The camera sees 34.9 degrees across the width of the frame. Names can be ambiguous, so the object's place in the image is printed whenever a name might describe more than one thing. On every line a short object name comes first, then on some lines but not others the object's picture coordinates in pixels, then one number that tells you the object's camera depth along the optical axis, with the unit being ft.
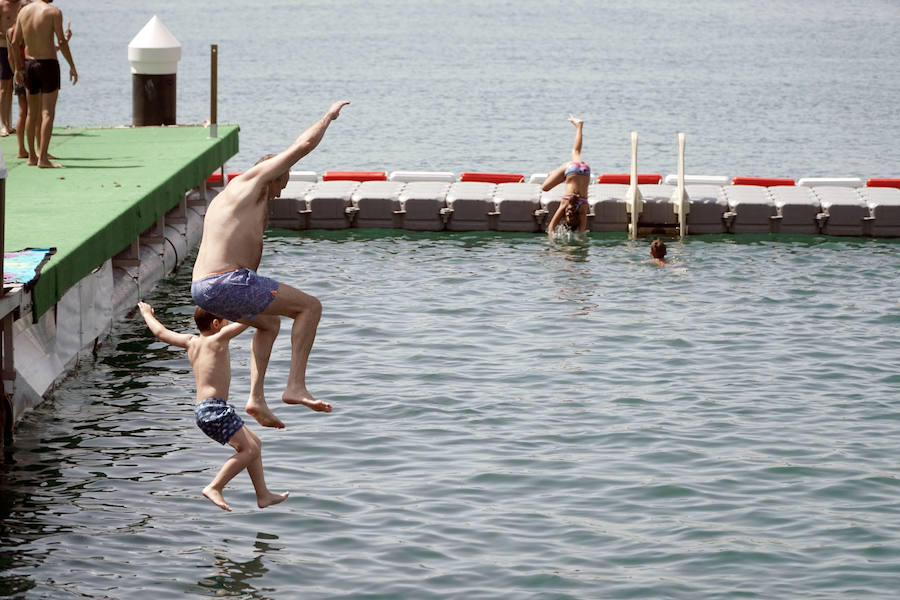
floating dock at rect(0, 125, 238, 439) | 46.62
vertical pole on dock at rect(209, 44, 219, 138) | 80.33
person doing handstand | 80.53
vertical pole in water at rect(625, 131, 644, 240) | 83.25
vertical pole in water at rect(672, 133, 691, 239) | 83.25
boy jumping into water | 36.52
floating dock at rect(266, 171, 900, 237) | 83.66
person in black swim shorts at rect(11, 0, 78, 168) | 63.36
